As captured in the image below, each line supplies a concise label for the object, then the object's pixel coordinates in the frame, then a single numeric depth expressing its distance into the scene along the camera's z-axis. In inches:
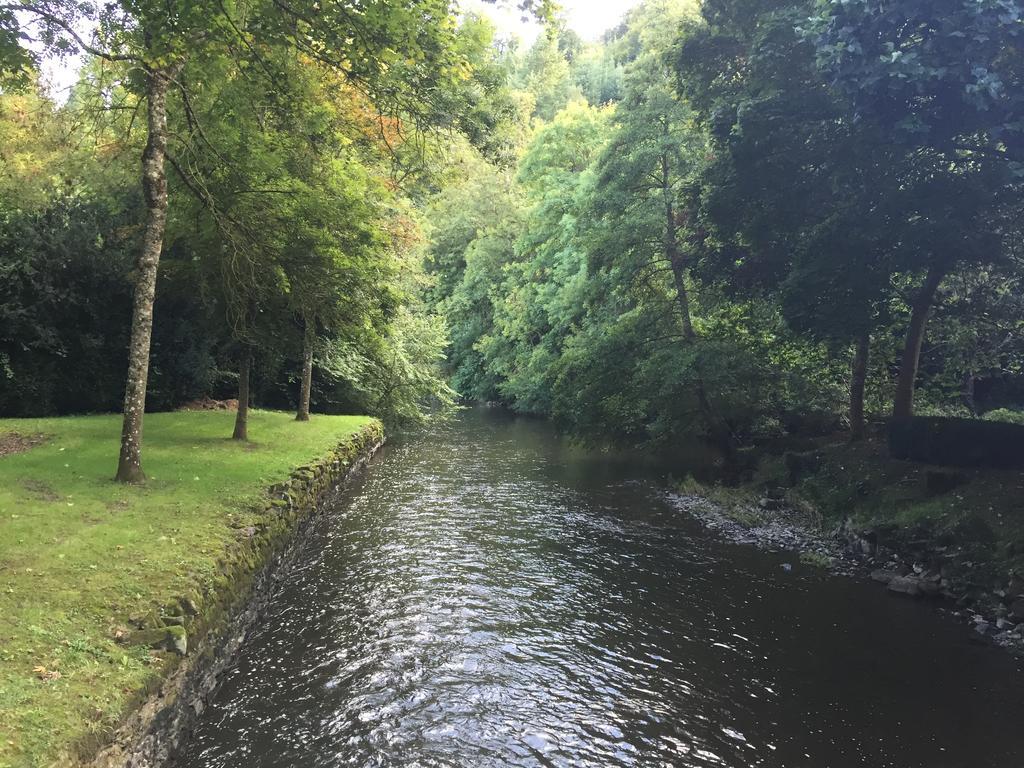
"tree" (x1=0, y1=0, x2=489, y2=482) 283.6
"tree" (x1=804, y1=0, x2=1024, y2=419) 363.9
